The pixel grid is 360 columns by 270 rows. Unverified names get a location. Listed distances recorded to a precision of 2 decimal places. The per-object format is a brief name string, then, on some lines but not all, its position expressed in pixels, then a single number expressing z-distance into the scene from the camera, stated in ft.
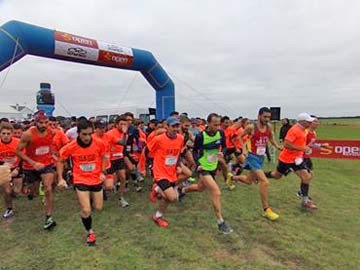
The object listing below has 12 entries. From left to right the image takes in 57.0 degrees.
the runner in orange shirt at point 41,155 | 18.45
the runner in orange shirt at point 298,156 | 22.21
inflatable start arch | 28.50
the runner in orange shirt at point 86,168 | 16.15
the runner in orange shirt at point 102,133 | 21.39
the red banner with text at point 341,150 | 49.87
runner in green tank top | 18.74
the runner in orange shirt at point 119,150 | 23.04
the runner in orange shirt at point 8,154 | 20.88
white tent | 99.60
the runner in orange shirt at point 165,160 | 18.81
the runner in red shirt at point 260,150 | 20.54
